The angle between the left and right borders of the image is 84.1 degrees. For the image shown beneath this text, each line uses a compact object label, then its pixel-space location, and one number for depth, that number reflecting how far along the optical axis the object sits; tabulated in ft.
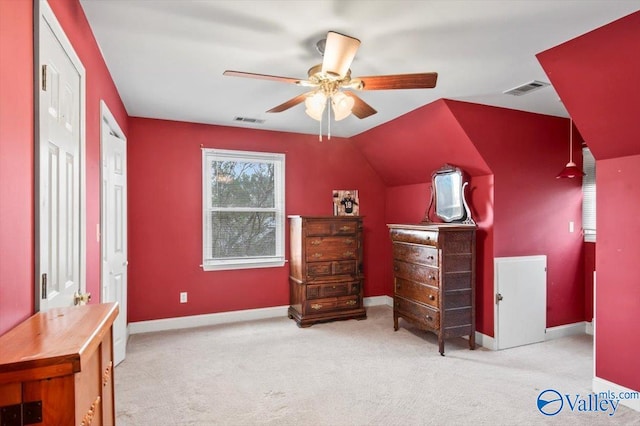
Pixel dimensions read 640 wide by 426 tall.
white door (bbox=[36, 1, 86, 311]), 4.12
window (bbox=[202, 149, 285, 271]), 14.48
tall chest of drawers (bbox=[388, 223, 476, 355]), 11.40
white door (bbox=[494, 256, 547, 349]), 11.95
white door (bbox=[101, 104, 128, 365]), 9.05
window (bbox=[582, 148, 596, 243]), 13.28
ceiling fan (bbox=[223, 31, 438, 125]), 6.27
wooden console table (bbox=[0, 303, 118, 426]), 2.47
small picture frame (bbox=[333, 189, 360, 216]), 16.75
